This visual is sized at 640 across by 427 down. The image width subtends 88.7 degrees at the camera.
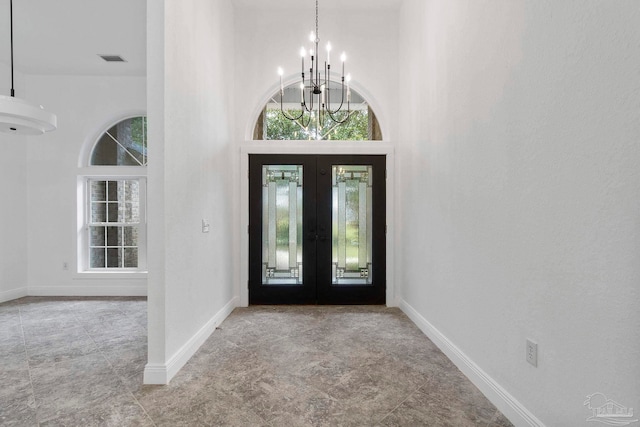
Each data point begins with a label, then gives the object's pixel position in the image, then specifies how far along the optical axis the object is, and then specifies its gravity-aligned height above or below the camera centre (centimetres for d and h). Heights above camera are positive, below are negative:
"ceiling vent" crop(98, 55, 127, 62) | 450 +214
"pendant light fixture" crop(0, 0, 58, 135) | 229 +69
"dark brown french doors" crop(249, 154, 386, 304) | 431 -23
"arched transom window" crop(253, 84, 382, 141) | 444 +118
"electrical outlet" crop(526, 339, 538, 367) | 174 -76
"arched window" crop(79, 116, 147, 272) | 516 +9
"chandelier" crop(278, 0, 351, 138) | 423 +151
